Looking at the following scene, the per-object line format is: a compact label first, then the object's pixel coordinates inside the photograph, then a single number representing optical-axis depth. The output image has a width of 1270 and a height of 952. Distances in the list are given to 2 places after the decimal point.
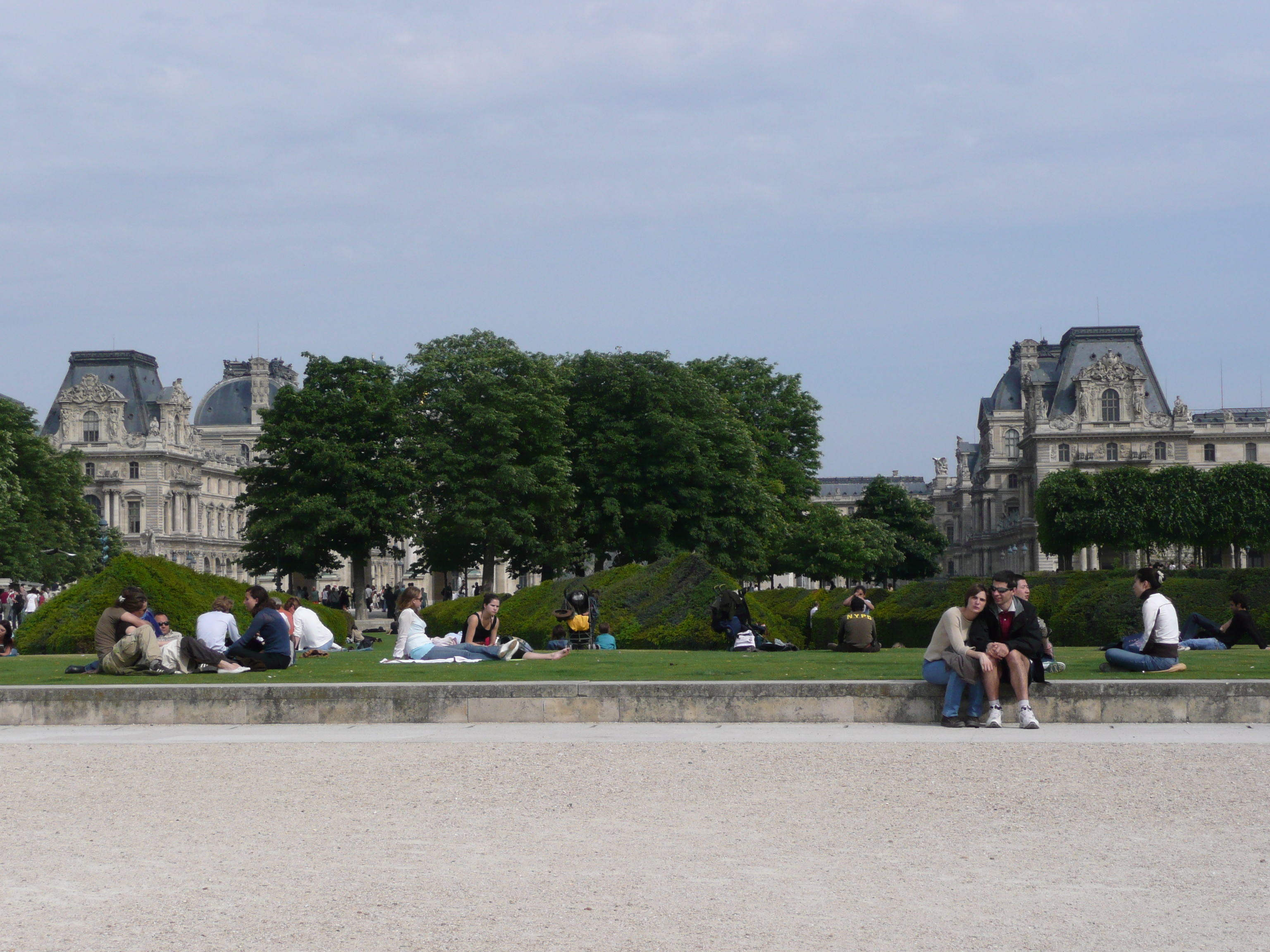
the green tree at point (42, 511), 60.06
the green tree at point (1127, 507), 82.50
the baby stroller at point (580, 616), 24.97
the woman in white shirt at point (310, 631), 23.55
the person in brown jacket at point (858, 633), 23.23
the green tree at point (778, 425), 63.31
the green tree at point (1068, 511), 84.19
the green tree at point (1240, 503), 80.88
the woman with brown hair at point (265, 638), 17.58
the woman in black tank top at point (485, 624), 19.33
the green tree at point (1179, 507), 82.19
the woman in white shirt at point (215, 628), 17.88
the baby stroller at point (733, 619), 24.53
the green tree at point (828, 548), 72.44
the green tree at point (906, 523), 116.31
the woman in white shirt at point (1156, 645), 15.68
